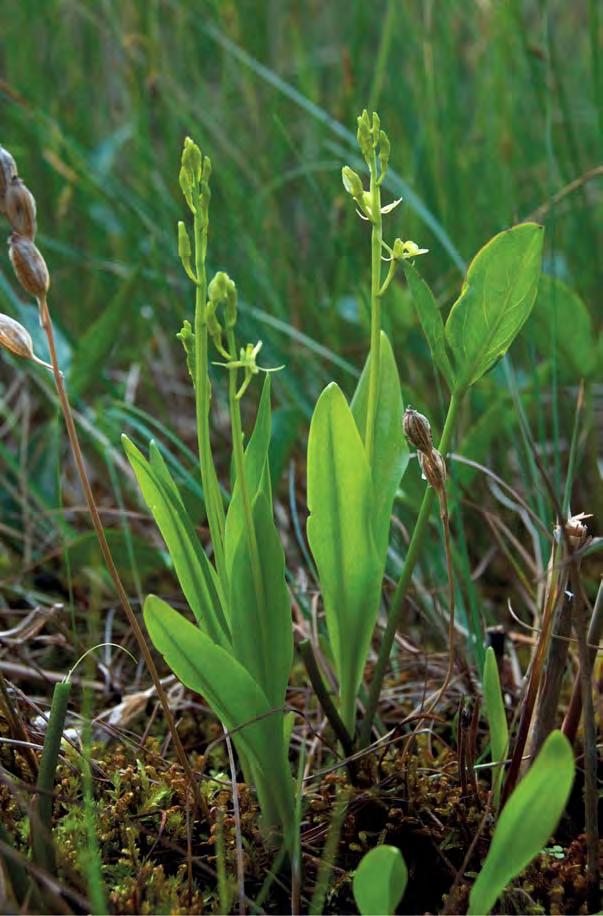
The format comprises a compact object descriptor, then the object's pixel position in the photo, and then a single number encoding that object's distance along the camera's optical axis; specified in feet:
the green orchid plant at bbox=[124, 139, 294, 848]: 1.63
